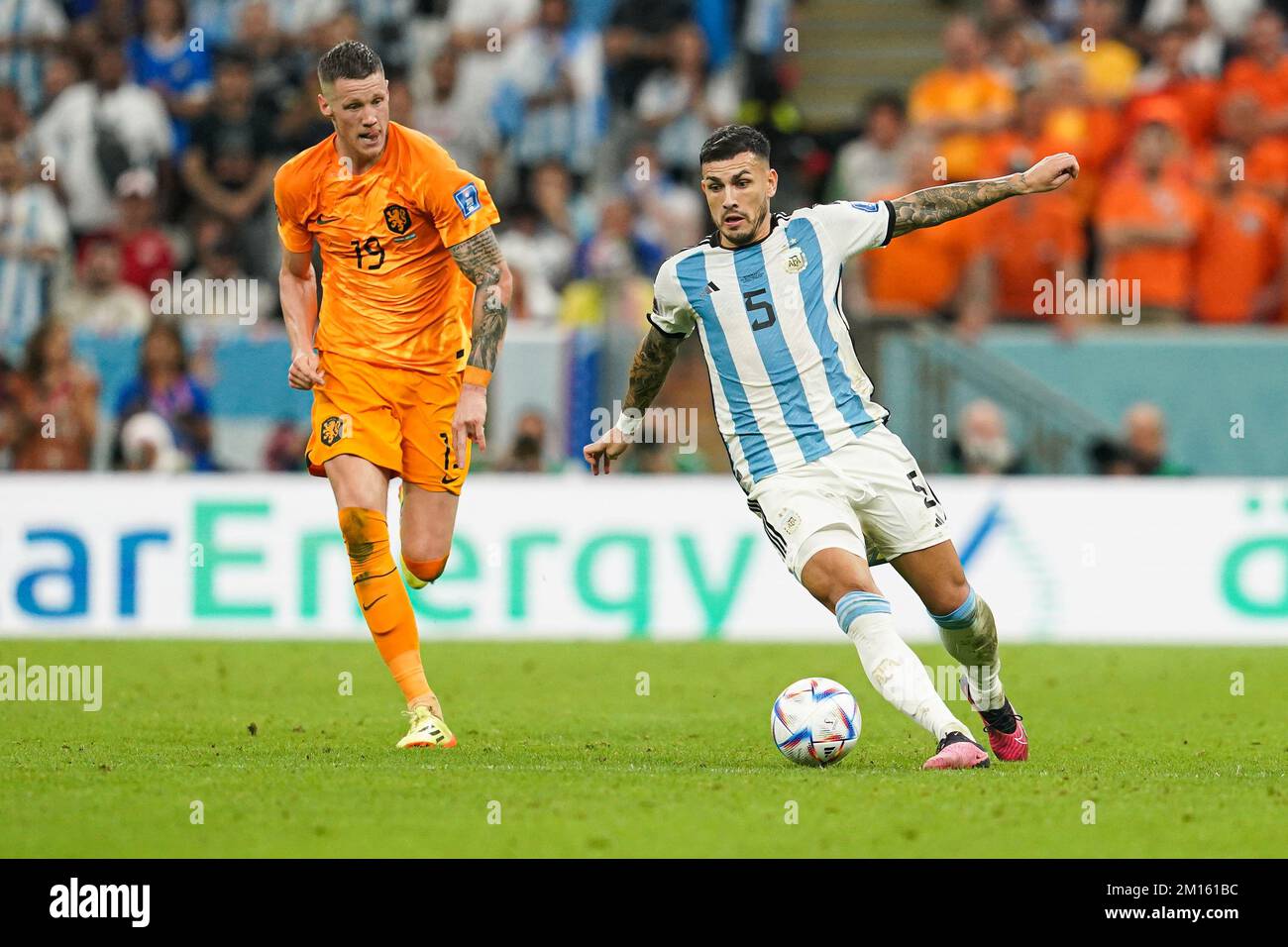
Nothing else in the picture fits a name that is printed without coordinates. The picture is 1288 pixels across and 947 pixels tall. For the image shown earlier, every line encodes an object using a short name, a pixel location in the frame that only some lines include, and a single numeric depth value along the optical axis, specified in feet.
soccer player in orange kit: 28.45
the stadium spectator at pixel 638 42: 62.03
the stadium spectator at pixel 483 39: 61.26
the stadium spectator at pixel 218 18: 62.28
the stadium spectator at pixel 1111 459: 51.37
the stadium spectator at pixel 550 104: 61.00
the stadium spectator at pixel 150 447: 50.60
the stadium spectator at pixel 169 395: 51.32
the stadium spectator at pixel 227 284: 56.29
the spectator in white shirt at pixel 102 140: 59.67
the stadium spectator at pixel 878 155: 57.36
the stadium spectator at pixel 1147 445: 51.06
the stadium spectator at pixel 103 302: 55.16
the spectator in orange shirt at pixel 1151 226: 54.19
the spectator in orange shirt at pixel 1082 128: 55.42
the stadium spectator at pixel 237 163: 58.59
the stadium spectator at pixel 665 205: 58.80
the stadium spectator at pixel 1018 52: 59.36
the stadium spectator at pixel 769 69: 60.59
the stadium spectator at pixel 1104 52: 59.85
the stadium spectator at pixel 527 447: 50.96
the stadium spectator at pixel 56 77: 61.26
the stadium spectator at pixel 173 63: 60.64
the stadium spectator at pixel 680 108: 60.70
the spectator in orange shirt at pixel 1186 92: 57.72
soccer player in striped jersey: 25.68
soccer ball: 26.30
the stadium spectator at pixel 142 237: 57.41
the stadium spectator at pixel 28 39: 62.59
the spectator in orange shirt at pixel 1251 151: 55.88
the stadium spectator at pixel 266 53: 60.34
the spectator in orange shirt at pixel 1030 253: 54.08
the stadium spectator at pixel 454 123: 60.54
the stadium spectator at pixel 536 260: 56.70
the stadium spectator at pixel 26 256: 56.70
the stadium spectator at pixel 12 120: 59.98
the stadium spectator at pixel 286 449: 51.62
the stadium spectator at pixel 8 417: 51.62
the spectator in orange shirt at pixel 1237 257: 54.70
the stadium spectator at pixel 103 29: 62.49
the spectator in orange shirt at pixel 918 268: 55.47
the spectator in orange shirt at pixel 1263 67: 57.95
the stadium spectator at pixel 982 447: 51.06
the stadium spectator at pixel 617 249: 56.90
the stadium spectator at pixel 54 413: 51.19
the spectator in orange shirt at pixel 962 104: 56.54
